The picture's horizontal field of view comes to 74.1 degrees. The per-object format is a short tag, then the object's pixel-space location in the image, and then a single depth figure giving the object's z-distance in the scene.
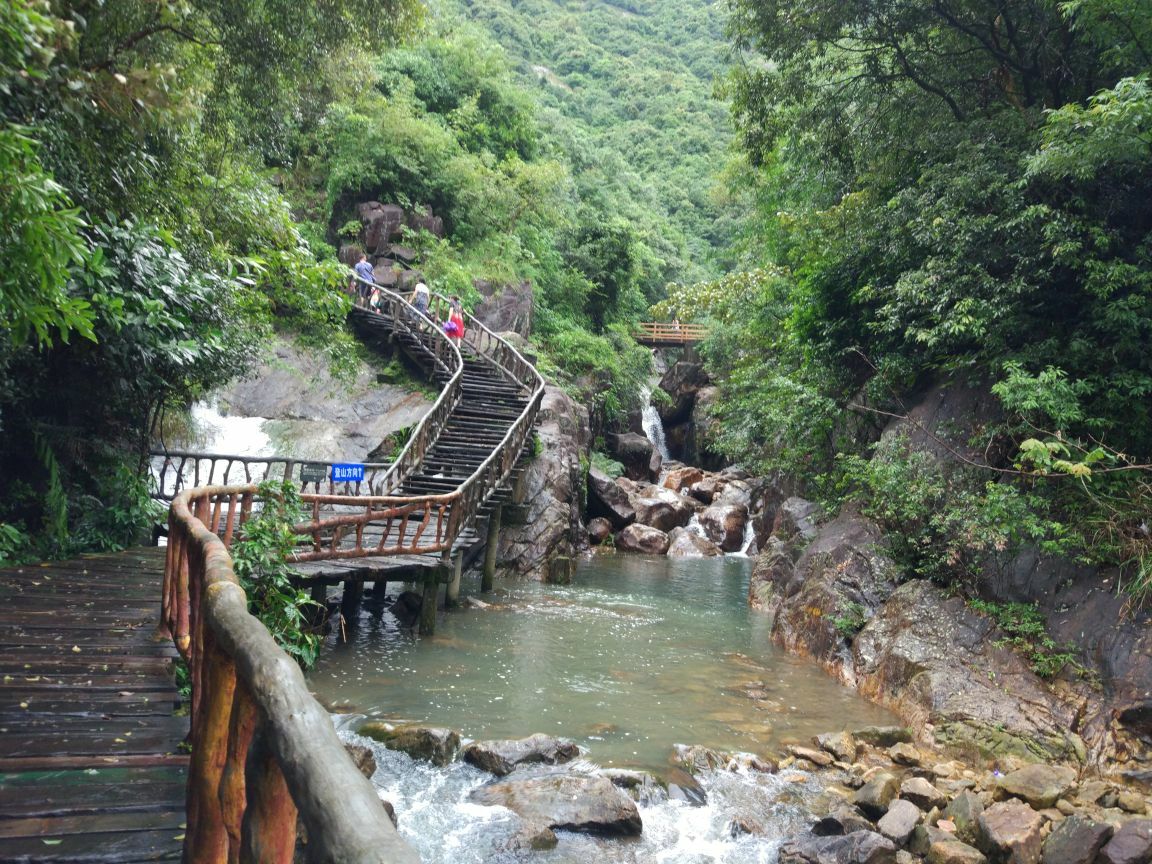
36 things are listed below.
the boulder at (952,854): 5.61
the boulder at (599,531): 22.30
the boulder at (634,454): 27.75
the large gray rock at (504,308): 25.16
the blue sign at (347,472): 11.59
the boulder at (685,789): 6.88
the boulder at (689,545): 22.50
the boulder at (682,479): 27.38
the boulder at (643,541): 22.30
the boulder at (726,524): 23.78
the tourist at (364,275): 21.61
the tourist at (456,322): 20.66
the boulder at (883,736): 8.15
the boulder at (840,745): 7.87
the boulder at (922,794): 6.62
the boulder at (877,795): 6.52
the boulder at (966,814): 6.02
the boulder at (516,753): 7.12
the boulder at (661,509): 23.62
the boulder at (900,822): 6.04
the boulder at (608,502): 22.94
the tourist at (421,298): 20.94
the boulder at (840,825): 6.17
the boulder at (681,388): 33.06
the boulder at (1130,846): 5.22
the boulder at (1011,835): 5.63
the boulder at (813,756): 7.76
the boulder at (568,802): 6.20
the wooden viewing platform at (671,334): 36.38
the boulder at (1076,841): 5.39
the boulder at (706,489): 26.28
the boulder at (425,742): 7.20
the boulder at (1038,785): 6.40
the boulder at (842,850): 5.72
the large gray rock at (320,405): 17.55
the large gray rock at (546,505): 17.52
